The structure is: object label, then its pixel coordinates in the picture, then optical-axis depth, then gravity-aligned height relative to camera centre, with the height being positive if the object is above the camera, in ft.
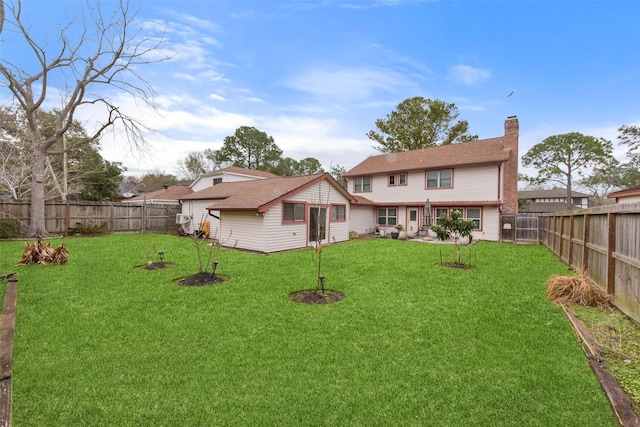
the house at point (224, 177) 79.36 +8.90
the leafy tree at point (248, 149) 124.98 +25.41
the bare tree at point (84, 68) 43.55 +21.26
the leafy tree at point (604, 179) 102.98 +14.70
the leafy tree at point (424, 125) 94.99 +28.10
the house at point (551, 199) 129.69 +6.73
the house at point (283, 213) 39.29 -0.58
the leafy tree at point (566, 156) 101.45 +20.75
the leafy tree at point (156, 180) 143.09 +14.06
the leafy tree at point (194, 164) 138.92 +20.75
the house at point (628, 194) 50.18 +3.53
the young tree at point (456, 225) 32.94 -1.45
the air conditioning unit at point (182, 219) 58.29 -2.06
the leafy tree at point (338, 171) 138.28 +19.65
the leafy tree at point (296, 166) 134.92 +20.57
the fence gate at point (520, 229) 50.42 -2.77
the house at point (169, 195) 77.20 +3.58
